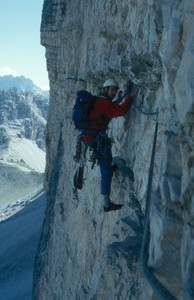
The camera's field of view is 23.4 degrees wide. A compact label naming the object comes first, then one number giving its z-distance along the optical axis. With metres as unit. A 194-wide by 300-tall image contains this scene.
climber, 8.06
